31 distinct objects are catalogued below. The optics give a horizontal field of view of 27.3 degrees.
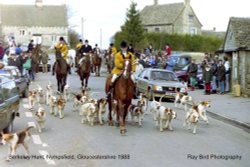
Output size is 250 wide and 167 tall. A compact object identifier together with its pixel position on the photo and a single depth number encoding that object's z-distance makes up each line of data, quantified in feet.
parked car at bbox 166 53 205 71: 118.62
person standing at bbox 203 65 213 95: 90.53
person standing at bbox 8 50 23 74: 90.26
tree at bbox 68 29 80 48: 345.10
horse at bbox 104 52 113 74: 120.78
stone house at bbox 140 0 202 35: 271.28
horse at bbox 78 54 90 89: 84.94
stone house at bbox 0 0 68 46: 349.00
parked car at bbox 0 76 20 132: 41.29
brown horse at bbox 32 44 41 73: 110.71
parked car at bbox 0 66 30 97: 69.45
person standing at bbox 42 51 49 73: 138.31
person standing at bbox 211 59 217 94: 90.53
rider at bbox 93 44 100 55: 130.36
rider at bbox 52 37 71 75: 77.92
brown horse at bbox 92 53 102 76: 125.49
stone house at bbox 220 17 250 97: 87.25
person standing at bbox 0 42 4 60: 102.82
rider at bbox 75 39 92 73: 92.73
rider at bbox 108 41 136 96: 50.15
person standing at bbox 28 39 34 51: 120.80
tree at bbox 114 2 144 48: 203.00
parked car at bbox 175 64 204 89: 103.65
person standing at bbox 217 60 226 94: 88.84
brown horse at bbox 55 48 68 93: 76.33
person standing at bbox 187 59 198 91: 98.95
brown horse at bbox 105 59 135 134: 49.08
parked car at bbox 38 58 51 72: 143.43
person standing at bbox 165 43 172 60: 135.80
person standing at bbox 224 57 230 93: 91.00
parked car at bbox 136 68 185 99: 78.89
